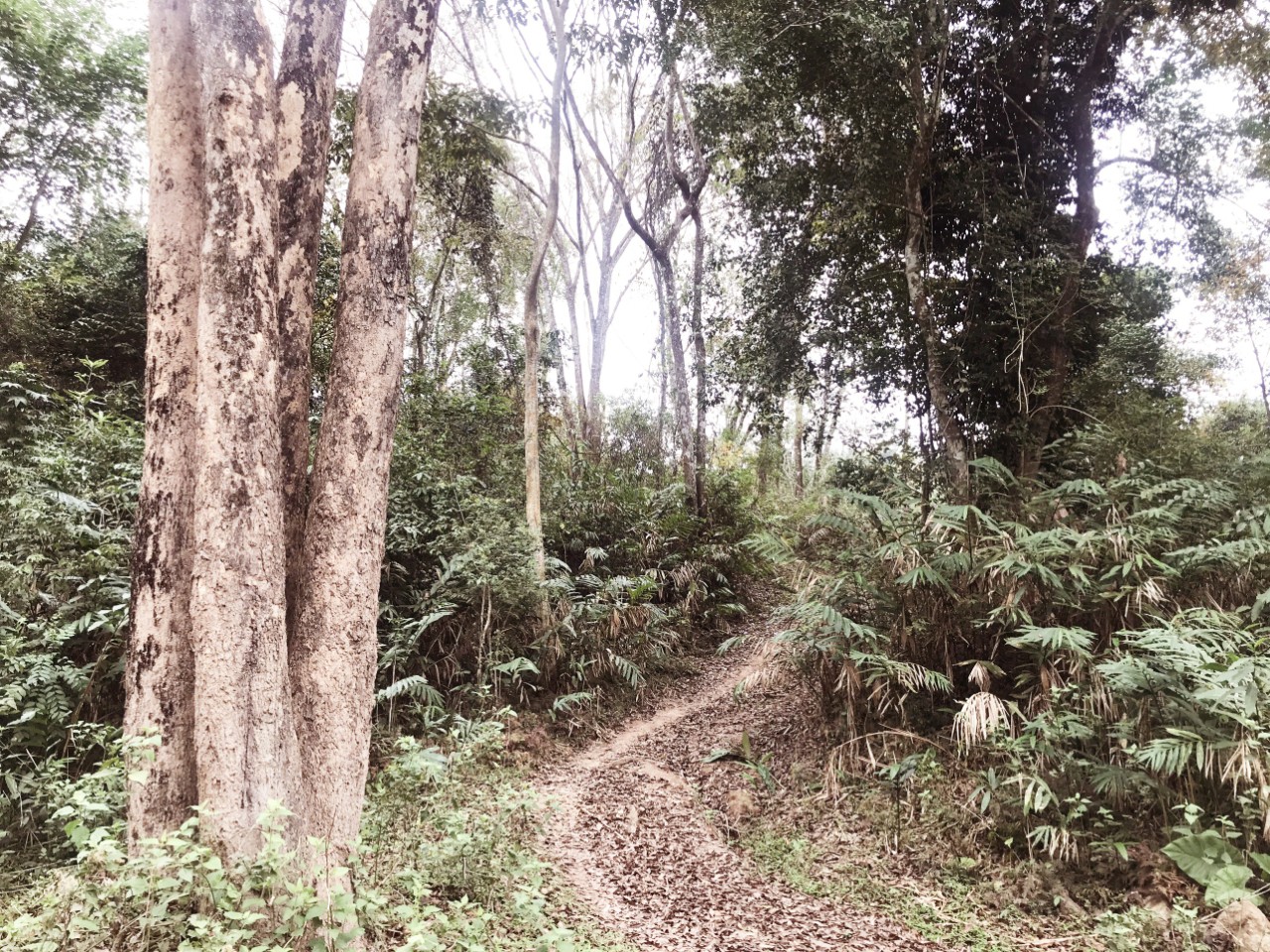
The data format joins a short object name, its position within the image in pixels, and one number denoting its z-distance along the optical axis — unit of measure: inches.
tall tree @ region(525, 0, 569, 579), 362.1
